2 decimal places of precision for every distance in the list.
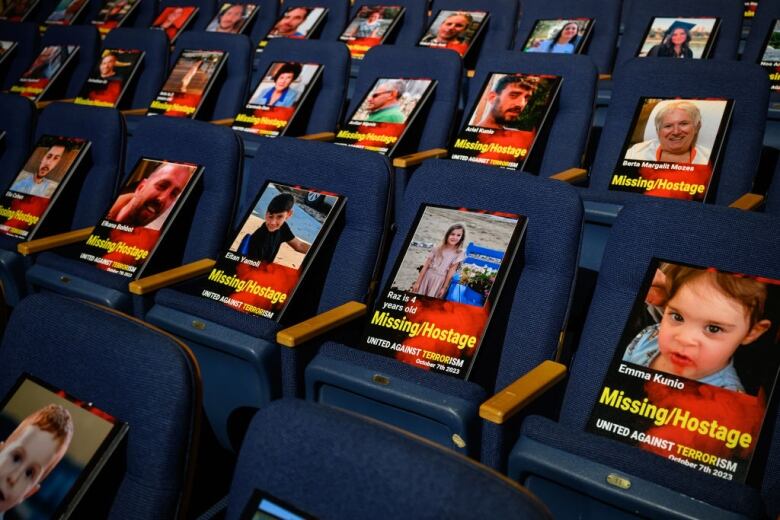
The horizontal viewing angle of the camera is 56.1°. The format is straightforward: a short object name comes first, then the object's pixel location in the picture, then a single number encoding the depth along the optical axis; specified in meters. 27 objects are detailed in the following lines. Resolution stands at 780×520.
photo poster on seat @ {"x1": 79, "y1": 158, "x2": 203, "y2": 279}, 1.28
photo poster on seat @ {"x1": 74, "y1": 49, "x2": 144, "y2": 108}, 2.15
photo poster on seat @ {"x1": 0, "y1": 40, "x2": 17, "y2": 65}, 2.59
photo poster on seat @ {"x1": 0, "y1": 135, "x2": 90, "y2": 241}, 1.46
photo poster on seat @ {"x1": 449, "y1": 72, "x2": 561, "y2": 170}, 1.50
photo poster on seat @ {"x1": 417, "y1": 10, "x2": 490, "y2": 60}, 2.18
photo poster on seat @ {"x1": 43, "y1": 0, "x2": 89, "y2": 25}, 3.10
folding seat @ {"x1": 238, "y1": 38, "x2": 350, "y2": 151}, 1.87
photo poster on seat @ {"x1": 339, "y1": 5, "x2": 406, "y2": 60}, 2.32
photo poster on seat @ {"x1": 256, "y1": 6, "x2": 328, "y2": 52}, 2.45
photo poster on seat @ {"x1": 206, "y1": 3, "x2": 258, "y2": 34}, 2.61
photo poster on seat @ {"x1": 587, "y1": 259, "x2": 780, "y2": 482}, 0.79
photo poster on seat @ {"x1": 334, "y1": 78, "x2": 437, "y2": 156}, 1.64
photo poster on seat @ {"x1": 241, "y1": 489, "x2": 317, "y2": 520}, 0.51
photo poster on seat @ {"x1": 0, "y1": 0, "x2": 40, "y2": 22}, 3.26
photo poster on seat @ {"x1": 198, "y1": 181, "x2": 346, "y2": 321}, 1.11
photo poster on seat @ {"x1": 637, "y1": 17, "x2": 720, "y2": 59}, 1.83
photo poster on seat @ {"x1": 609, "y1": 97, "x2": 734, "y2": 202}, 1.30
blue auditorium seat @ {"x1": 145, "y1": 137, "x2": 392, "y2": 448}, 0.99
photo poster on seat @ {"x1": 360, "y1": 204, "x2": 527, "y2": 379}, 0.96
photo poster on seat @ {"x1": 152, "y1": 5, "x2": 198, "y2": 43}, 2.74
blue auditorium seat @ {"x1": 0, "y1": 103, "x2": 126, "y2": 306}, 1.54
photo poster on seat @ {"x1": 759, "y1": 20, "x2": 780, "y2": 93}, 1.71
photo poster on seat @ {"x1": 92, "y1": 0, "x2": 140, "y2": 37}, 2.96
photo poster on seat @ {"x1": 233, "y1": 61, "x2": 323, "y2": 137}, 1.84
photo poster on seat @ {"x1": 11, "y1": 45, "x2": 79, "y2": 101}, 2.34
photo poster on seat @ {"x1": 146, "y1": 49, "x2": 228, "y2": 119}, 2.01
